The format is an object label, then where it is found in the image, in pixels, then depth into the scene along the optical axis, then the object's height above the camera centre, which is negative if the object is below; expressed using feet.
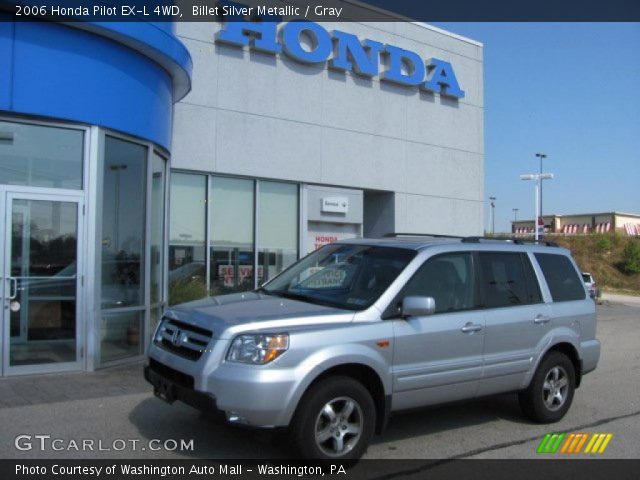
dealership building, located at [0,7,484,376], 26.73 +5.27
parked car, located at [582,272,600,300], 85.01 -4.58
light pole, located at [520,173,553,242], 91.76 +10.33
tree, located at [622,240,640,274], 143.04 -1.85
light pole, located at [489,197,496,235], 236.63 +15.44
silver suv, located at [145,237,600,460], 15.92 -2.58
